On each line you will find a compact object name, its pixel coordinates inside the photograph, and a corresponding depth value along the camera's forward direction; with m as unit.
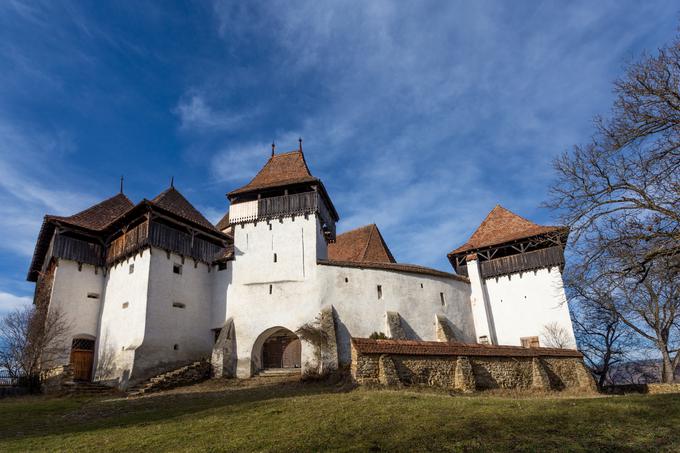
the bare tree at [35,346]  18.98
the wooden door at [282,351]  23.03
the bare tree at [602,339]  24.68
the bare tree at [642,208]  8.23
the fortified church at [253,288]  19.66
